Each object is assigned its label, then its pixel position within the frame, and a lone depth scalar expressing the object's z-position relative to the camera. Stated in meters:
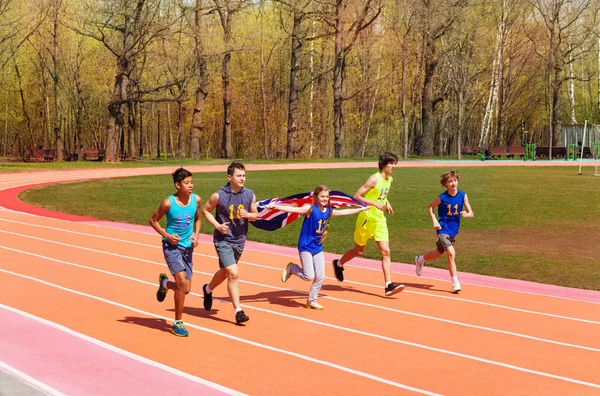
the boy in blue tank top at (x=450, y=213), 12.46
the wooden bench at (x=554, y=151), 64.56
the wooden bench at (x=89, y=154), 59.47
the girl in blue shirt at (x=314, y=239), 10.98
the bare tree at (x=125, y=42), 52.47
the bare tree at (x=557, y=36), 71.75
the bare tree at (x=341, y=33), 59.62
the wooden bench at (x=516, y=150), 66.62
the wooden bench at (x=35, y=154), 57.75
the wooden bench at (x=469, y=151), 71.00
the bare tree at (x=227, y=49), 59.94
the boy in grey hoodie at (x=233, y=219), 9.95
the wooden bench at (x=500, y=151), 66.62
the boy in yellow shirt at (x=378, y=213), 11.87
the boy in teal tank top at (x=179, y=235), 9.43
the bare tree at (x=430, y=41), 65.38
